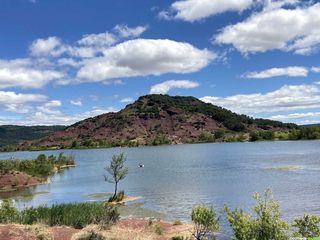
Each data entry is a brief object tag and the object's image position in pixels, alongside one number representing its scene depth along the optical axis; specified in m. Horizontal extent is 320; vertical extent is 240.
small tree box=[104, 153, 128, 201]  41.84
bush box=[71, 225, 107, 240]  17.72
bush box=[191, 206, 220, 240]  19.12
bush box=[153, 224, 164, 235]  22.90
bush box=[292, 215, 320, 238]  13.89
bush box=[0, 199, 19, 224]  22.20
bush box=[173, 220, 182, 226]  26.43
